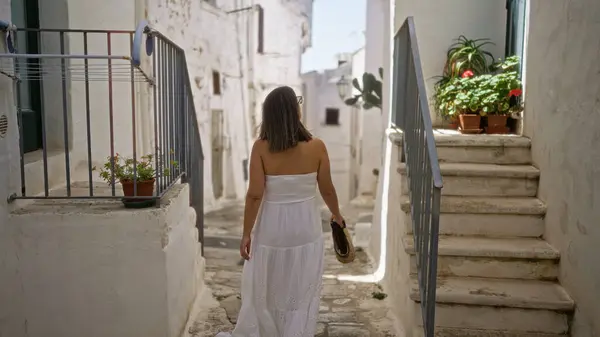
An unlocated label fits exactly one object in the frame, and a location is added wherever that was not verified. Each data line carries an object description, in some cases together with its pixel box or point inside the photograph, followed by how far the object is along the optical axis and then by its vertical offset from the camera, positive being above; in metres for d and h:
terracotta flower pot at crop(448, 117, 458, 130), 4.82 -0.02
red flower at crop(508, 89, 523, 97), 4.34 +0.22
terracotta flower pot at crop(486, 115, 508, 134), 4.50 -0.03
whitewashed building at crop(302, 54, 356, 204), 20.45 +0.05
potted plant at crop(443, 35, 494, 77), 4.86 +0.55
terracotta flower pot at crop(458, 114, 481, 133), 4.54 -0.01
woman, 2.70 -0.54
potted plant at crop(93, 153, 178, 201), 2.87 -0.31
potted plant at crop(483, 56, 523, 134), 4.43 +0.17
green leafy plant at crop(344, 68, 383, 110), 8.48 +0.44
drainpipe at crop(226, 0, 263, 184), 13.73 +0.98
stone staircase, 3.03 -0.76
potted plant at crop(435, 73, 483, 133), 4.54 +0.15
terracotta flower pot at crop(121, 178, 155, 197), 2.87 -0.37
